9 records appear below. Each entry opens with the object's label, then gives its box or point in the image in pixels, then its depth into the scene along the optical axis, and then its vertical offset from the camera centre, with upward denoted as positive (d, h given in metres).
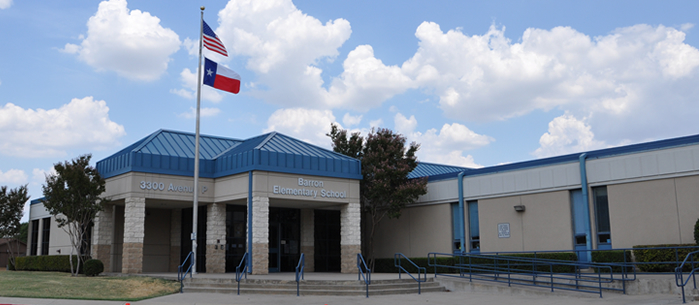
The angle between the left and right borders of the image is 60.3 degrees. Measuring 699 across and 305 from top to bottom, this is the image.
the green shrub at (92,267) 22.89 -0.70
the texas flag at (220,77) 22.84 +6.47
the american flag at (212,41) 23.08 +7.86
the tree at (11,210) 37.06 +2.41
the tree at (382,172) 26.58 +3.21
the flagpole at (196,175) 21.60 +2.67
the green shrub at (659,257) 18.45 -0.46
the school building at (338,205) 20.27 +1.59
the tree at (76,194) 23.52 +2.16
